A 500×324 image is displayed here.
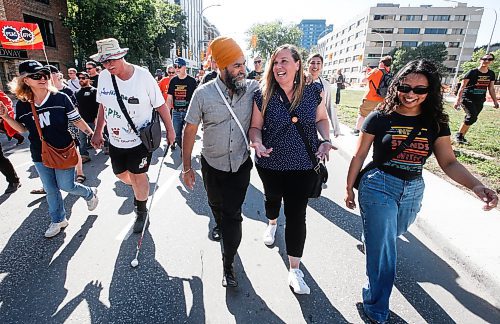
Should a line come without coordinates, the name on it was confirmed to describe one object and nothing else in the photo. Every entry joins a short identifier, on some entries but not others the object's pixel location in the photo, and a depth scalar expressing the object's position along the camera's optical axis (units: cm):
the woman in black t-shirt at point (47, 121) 309
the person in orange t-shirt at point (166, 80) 822
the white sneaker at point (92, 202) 387
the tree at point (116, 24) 1964
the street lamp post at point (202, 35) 7328
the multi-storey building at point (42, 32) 1647
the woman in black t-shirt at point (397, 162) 210
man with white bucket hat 306
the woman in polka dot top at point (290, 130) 232
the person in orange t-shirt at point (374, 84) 676
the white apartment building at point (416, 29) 7612
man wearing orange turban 227
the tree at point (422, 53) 6081
